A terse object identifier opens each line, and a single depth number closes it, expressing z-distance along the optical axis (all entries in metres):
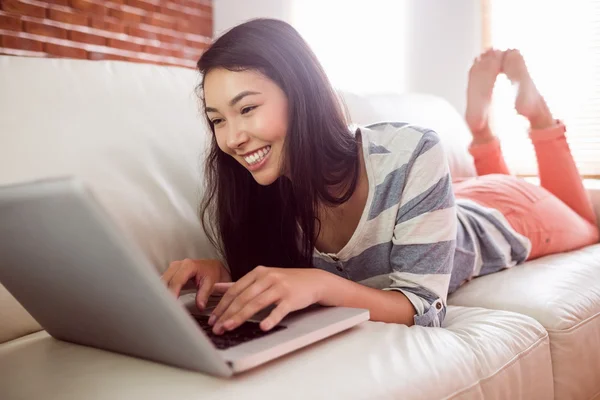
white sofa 0.73
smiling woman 1.04
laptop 0.57
